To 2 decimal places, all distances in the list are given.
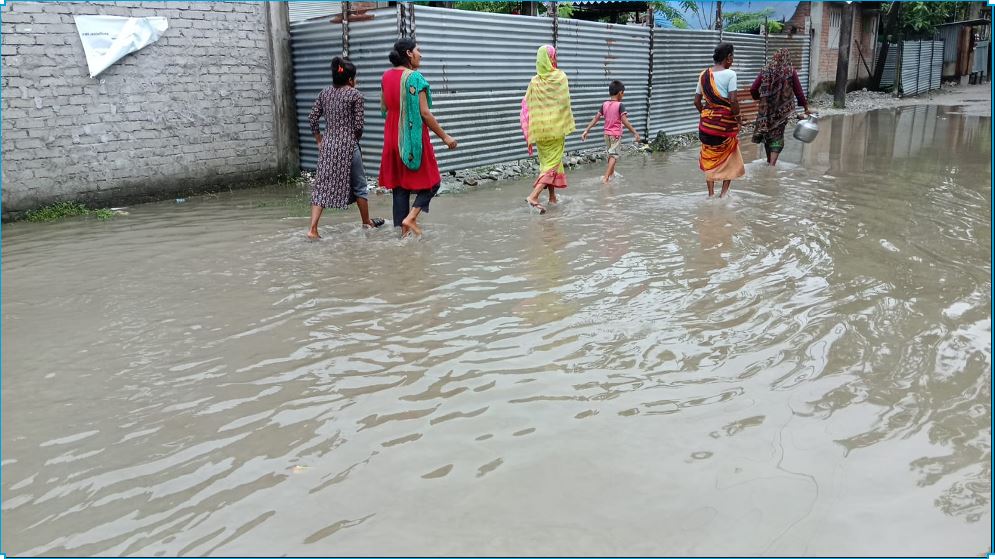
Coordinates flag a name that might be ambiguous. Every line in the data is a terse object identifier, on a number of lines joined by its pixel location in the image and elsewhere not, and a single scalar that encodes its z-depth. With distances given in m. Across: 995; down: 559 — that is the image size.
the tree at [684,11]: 18.89
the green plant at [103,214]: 7.63
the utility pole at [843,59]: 21.53
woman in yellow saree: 7.46
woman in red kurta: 6.01
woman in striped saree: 7.43
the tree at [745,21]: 21.28
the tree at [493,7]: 15.59
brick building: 23.43
